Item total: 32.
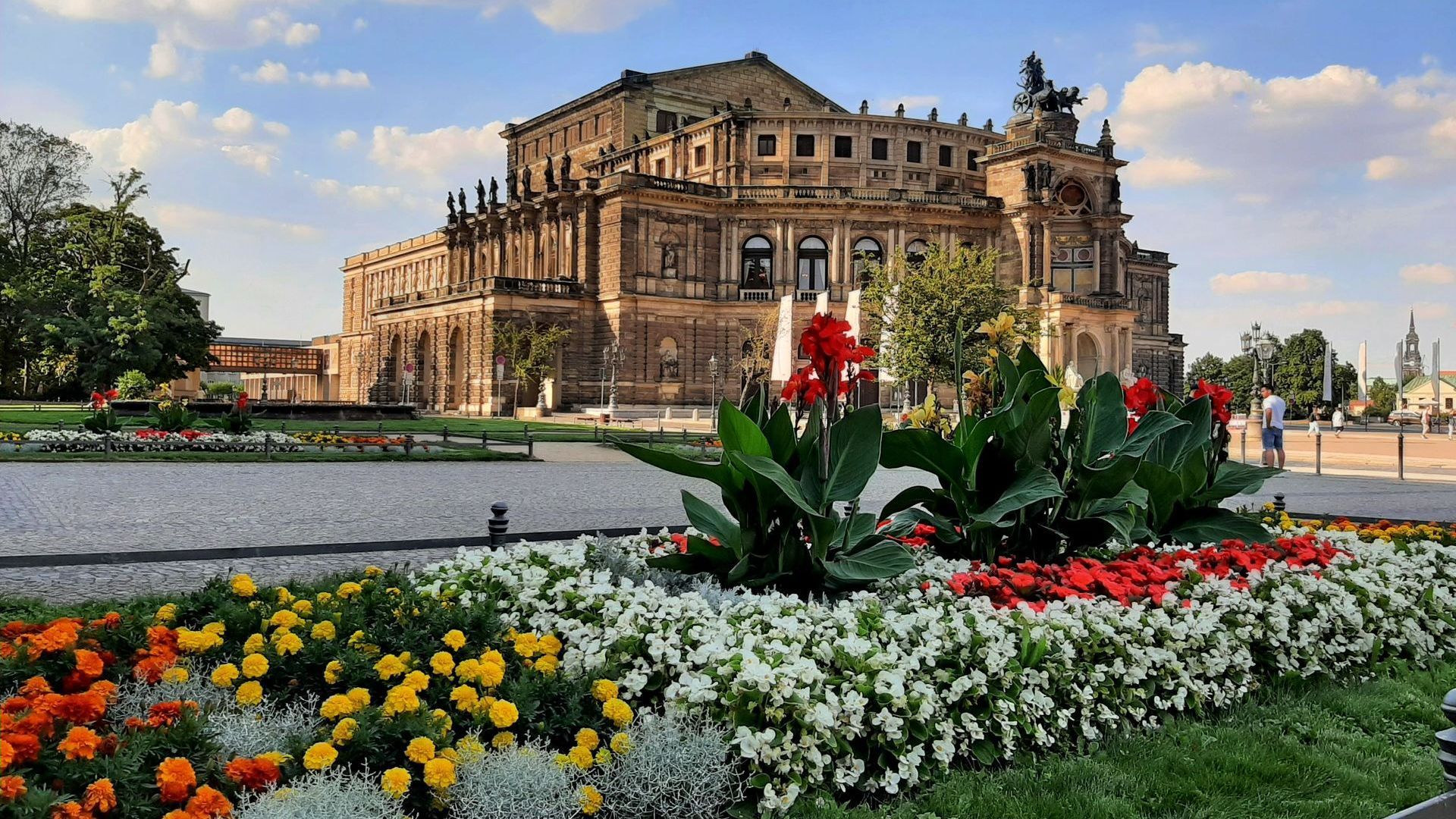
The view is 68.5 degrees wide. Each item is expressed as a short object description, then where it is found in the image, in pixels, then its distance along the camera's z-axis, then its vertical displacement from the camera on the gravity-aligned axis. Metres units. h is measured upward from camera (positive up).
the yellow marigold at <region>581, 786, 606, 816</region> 3.72 -1.40
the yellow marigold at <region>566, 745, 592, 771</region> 3.91 -1.31
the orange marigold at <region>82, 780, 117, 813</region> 3.12 -1.18
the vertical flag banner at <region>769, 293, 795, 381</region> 37.16 +1.87
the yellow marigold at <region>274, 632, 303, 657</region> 4.59 -1.07
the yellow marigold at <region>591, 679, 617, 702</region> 4.39 -1.19
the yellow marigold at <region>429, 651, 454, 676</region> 4.44 -1.11
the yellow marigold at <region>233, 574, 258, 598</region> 5.53 -0.99
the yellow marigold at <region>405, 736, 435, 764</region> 3.69 -1.22
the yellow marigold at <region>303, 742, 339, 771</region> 3.54 -1.20
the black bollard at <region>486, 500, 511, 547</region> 8.59 -1.03
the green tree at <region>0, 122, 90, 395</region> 54.34 +10.38
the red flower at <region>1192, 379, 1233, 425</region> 8.89 +0.08
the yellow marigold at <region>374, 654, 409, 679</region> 4.35 -1.10
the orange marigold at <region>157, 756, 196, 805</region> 3.25 -1.18
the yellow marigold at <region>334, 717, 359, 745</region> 3.76 -1.18
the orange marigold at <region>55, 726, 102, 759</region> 3.37 -1.11
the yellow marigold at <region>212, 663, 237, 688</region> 4.29 -1.13
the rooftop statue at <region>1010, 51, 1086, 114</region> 68.25 +20.05
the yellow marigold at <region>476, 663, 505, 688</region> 4.34 -1.13
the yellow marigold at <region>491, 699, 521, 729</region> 4.05 -1.20
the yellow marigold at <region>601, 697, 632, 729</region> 4.23 -1.24
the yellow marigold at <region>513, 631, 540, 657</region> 4.83 -1.12
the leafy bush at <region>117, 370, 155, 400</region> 40.12 +0.35
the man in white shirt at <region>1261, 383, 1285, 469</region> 22.88 -0.32
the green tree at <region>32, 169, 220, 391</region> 47.88 +4.36
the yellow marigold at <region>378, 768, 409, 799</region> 3.52 -1.27
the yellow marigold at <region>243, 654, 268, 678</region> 4.35 -1.10
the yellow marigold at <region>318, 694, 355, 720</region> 3.95 -1.16
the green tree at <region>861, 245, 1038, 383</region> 43.00 +3.80
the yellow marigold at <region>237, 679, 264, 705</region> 4.14 -1.16
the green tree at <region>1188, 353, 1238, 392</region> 116.28 +4.59
